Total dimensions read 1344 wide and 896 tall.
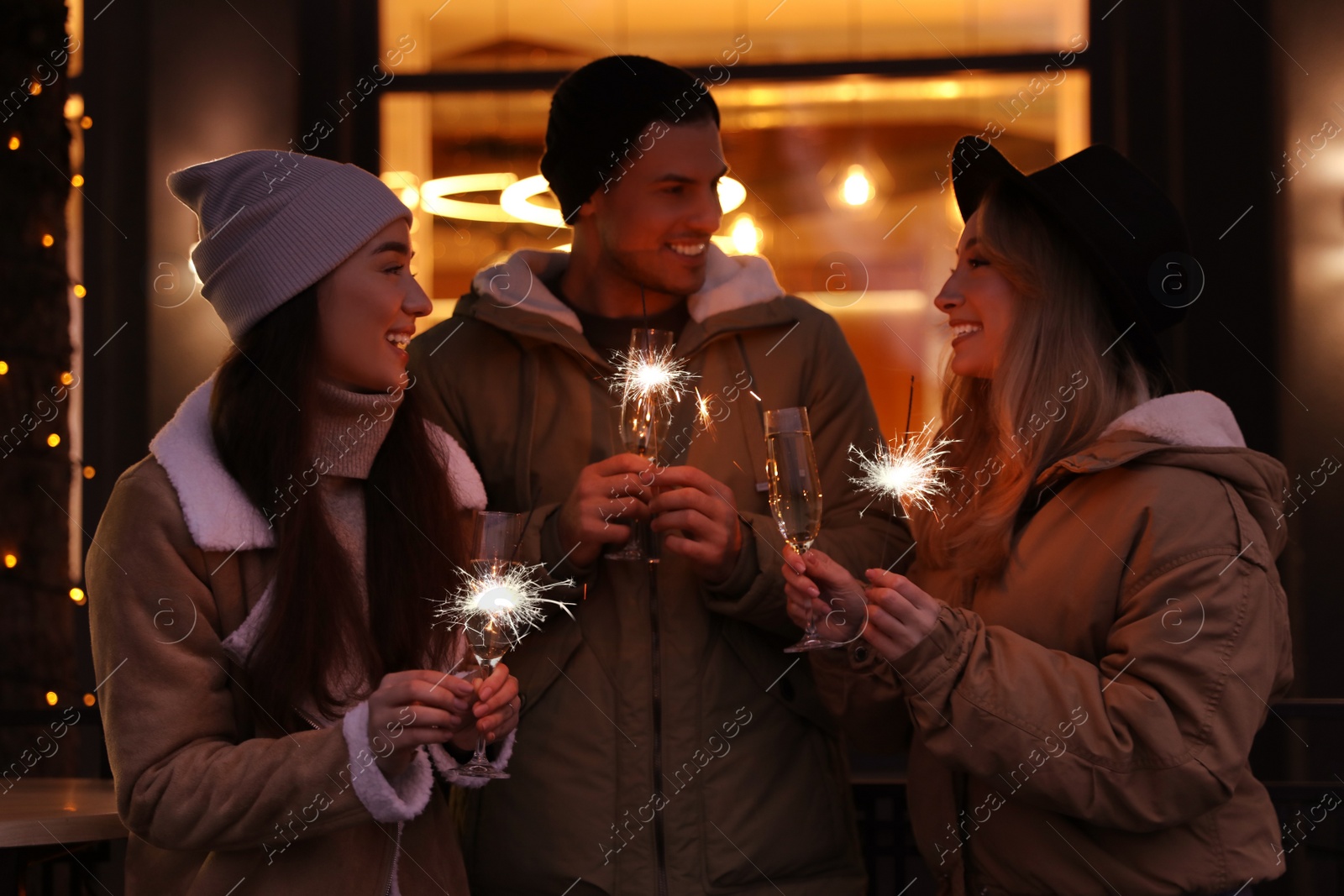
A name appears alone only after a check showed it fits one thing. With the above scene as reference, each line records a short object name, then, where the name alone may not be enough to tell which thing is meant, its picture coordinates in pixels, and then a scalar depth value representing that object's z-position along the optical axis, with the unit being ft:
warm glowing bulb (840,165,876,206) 16.76
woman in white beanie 6.65
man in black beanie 8.36
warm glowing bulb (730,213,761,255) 16.78
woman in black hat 6.91
